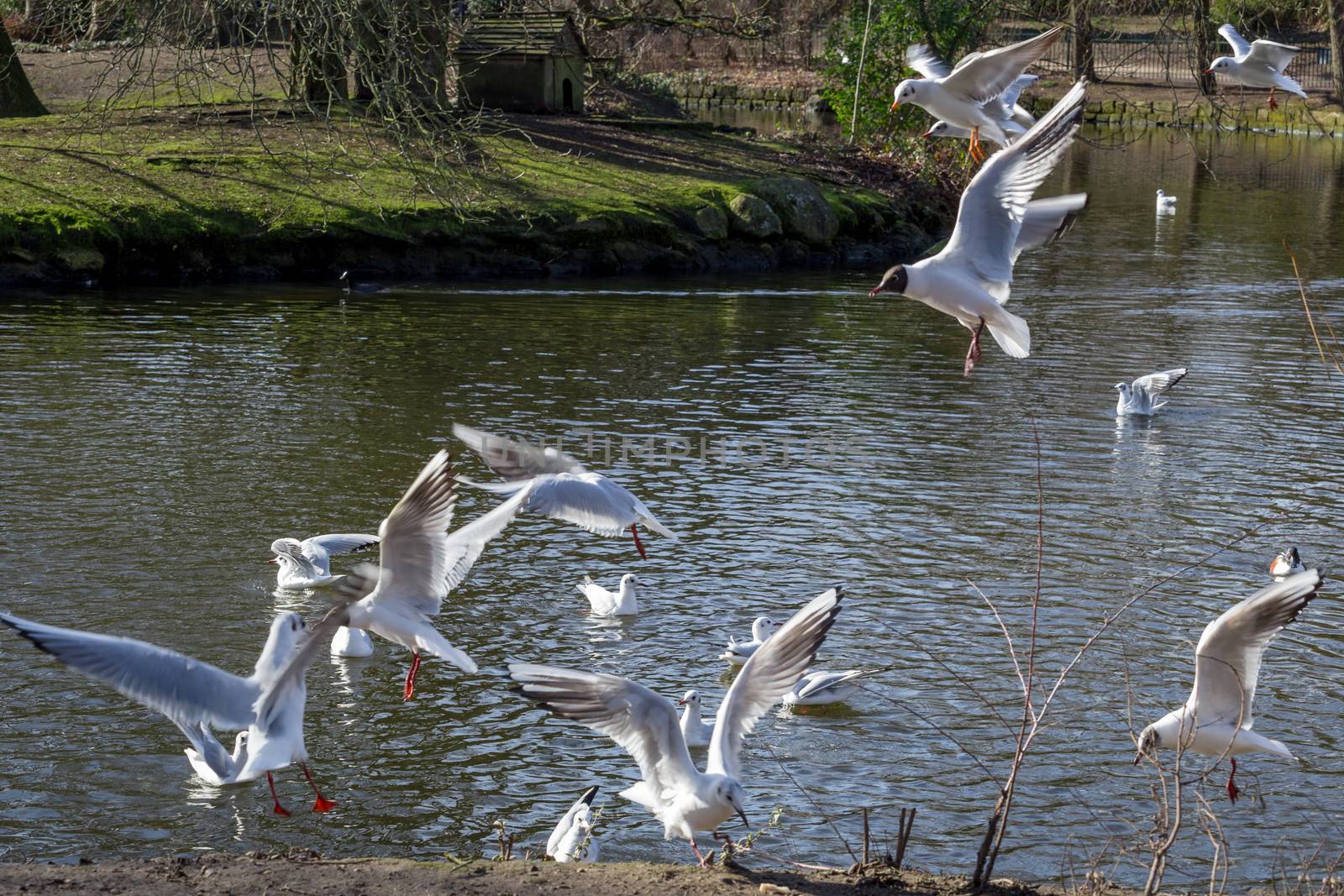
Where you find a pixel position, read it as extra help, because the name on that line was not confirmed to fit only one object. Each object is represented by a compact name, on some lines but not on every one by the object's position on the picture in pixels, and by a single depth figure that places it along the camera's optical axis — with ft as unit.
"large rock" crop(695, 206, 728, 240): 81.30
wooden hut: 93.35
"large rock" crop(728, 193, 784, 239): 82.99
